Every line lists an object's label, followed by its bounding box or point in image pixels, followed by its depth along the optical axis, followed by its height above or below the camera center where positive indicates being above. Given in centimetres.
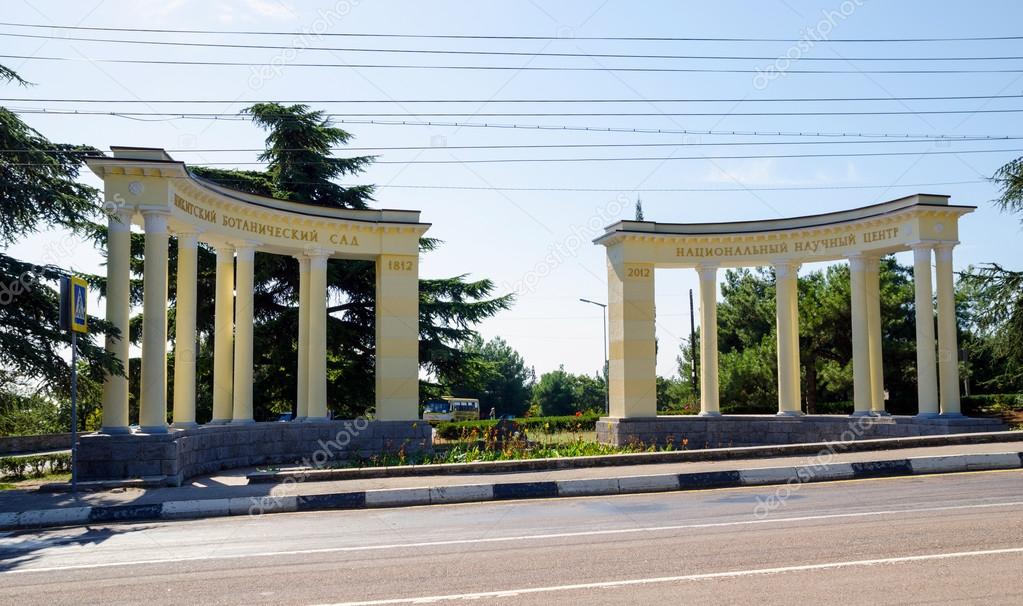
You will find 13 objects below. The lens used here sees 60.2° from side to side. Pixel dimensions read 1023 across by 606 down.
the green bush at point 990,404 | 4466 -218
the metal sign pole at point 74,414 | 1577 -68
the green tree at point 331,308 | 3559 +276
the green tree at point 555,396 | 10038 -313
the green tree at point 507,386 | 10050 -191
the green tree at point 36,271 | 1742 +210
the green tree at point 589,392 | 10660 -298
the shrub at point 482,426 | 3922 -265
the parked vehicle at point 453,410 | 6894 -323
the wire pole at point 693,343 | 5431 +143
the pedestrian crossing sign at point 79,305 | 1625 +132
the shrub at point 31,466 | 2462 -259
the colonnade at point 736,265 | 2886 +305
